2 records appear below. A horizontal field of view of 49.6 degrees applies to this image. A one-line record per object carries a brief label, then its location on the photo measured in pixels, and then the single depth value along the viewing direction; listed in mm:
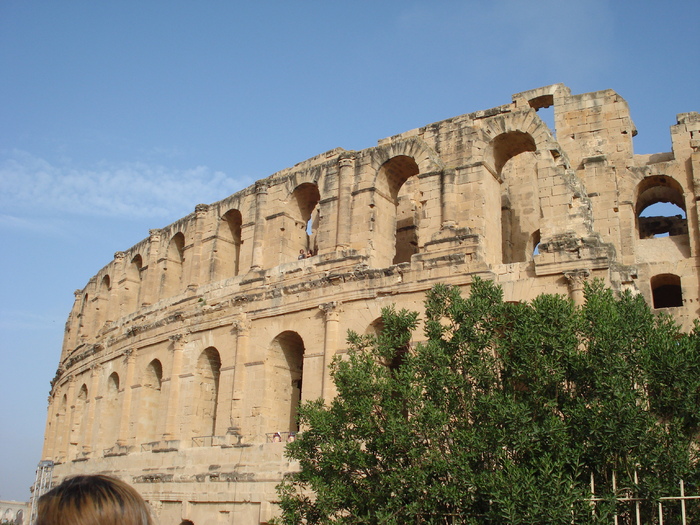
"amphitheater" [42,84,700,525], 18719
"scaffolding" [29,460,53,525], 28814
